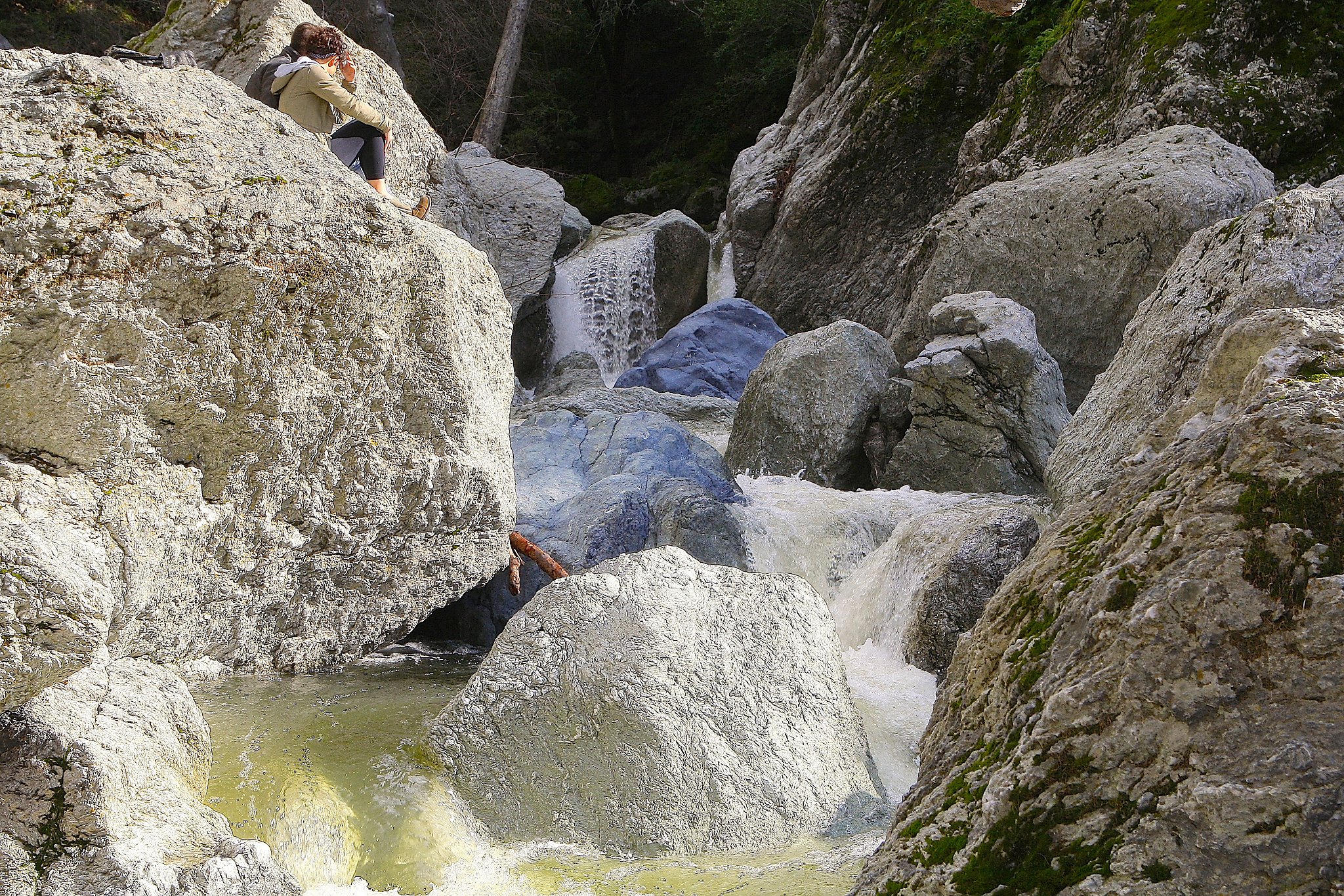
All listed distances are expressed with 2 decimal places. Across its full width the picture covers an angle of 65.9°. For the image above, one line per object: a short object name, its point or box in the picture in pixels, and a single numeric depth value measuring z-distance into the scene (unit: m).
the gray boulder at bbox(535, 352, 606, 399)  12.60
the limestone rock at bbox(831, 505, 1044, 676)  5.28
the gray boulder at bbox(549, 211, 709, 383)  14.25
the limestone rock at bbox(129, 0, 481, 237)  8.52
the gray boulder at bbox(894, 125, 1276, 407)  8.12
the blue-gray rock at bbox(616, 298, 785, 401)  11.32
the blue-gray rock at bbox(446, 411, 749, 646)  5.93
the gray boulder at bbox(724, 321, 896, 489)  8.60
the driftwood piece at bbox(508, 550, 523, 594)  5.53
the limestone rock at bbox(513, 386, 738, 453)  9.14
